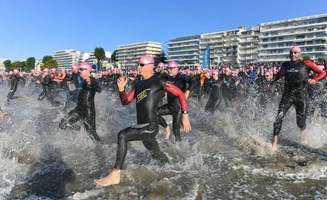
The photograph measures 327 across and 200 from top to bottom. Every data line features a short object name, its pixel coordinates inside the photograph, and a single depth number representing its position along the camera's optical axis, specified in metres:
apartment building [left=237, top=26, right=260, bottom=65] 102.12
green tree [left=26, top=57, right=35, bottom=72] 125.78
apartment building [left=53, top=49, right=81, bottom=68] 174.30
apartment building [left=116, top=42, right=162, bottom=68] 150.12
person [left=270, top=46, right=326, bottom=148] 5.75
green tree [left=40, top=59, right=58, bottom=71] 125.01
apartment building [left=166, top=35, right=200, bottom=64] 129.00
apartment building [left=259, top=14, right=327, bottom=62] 82.81
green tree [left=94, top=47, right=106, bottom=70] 124.40
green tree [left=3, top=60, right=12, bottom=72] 137.00
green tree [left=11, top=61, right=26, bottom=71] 134.65
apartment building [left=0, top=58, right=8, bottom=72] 152.82
